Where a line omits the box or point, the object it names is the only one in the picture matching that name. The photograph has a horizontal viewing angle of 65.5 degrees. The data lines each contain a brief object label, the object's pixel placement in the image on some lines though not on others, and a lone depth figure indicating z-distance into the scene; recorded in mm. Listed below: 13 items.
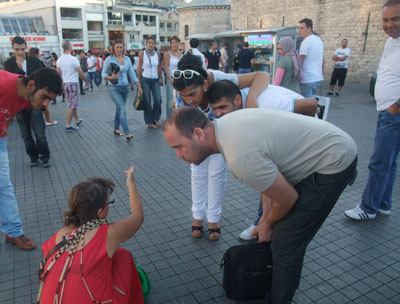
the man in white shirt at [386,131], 2869
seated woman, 1620
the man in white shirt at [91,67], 14060
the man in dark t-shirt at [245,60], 12109
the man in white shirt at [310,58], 5684
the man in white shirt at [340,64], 11367
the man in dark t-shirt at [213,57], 12430
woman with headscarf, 5137
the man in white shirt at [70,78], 7063
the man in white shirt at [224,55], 15409
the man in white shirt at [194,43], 8249
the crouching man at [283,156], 1515
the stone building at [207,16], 38125
